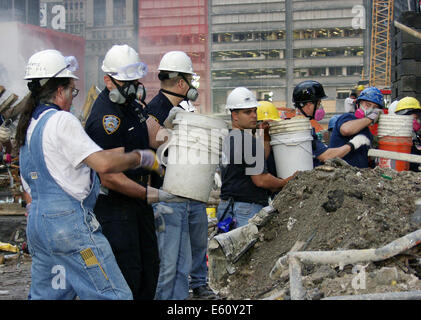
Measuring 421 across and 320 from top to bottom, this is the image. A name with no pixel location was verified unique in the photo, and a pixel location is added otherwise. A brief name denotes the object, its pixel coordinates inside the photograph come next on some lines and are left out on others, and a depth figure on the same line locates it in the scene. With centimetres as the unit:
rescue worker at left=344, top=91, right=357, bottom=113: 979
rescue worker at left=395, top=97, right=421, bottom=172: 838
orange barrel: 672
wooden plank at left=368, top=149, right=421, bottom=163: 624
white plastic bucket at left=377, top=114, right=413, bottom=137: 671
